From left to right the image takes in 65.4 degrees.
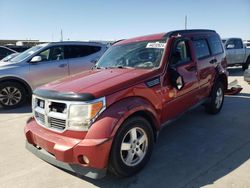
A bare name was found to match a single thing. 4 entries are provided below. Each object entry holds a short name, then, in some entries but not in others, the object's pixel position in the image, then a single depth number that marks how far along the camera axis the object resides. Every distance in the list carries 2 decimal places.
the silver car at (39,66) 5.32
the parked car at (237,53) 9.58
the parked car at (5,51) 9.39
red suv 2.18
